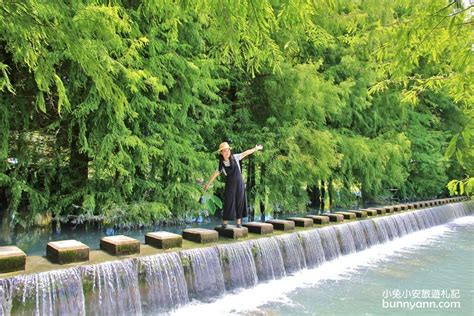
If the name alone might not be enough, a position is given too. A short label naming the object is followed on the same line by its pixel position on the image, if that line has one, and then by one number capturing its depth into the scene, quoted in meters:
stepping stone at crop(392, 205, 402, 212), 12.52
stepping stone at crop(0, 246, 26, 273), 3.70
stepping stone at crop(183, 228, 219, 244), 5.61
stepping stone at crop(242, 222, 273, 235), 6.64
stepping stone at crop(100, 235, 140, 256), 4.61
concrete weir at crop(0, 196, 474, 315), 3.71
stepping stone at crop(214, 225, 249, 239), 6.09
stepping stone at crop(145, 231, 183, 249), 5.13
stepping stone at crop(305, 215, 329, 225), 8.39
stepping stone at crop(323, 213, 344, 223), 8.97
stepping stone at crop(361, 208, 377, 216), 10.83
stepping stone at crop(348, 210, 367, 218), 10.17
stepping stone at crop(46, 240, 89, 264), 4.13
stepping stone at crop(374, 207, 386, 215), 11.37
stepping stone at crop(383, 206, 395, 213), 11.83
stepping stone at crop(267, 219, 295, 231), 7.15
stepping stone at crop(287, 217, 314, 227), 7.78
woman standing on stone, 6.01
